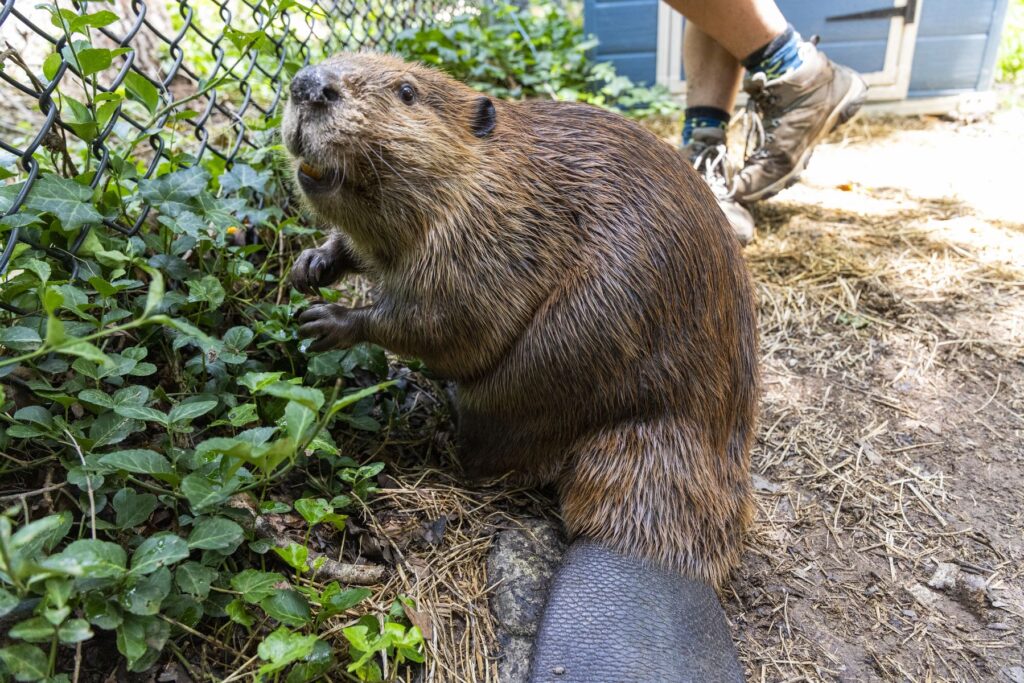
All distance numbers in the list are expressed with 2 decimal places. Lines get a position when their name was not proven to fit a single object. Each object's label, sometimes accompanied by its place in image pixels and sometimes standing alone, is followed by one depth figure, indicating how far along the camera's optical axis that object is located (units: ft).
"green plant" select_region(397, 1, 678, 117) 3.96
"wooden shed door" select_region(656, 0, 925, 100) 4.43
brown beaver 1.62
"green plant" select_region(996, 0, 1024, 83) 5.18
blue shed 4.45
